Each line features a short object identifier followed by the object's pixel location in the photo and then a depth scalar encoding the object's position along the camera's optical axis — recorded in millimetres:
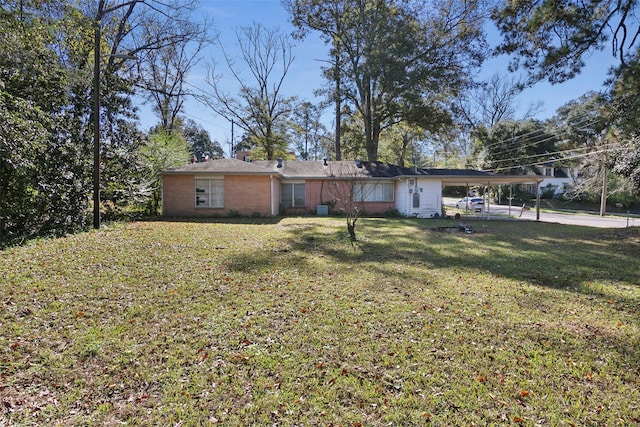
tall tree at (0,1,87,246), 7996
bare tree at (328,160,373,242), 18750
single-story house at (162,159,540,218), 16625
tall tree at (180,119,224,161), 50759
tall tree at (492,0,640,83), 8562
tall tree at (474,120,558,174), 36438
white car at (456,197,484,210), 29203
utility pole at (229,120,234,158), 33734
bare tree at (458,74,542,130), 40875
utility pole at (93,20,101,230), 10047
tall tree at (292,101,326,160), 32844
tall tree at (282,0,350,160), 24062
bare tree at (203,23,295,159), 30156
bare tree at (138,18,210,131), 24281
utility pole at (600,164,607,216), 25128
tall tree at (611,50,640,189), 8859
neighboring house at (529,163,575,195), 39250
